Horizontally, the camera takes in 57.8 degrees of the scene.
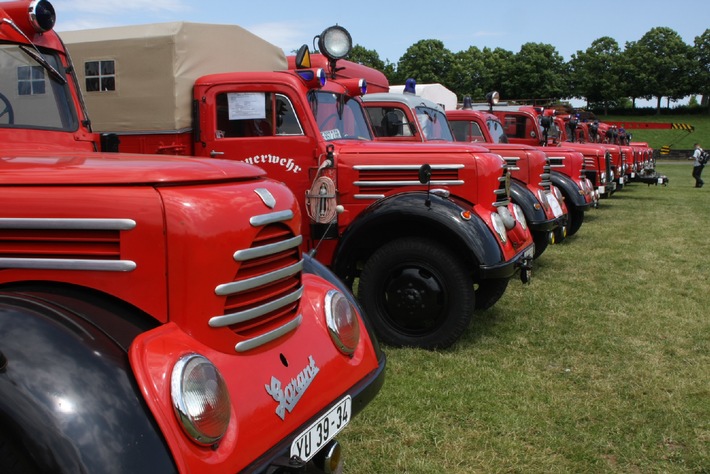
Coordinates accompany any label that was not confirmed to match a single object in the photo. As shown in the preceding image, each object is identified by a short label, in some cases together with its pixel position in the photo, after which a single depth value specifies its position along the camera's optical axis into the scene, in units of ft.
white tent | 40.51
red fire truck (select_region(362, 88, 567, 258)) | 23.25
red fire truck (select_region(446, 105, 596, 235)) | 31.58
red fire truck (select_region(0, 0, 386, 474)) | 5.41
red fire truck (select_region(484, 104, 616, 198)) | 38.75
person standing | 70.79
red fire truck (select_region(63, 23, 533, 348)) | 15.51
